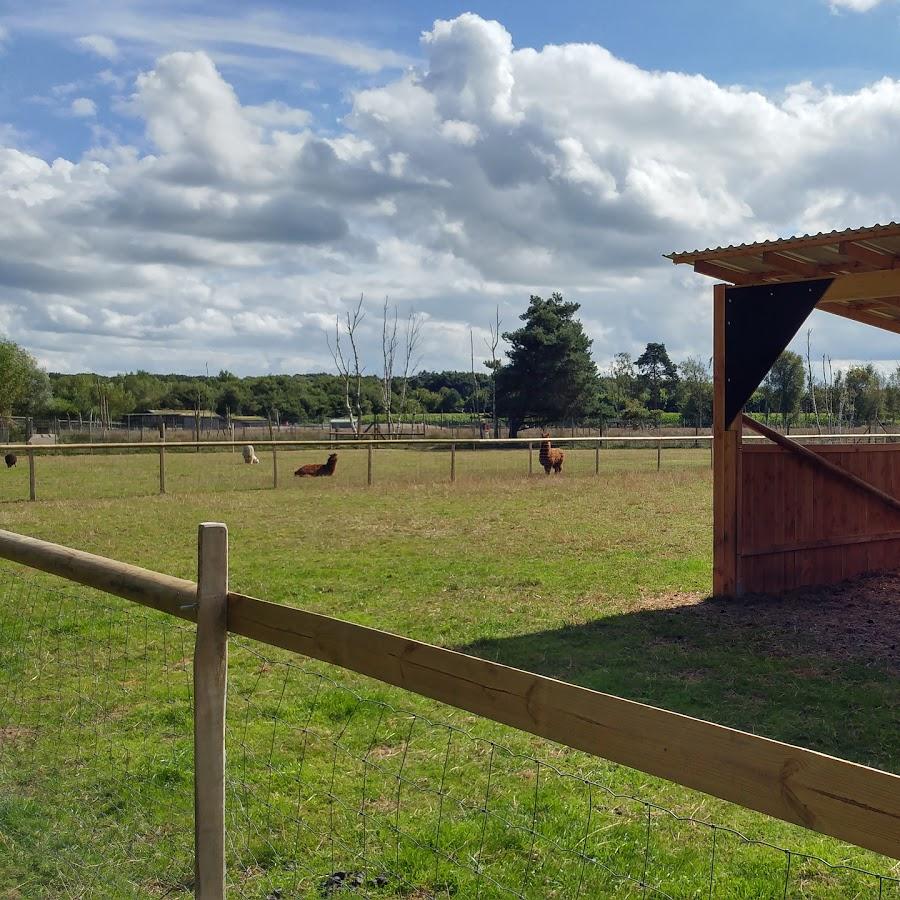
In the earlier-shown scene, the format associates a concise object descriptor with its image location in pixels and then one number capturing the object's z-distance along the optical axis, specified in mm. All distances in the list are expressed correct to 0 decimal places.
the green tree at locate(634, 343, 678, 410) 85375
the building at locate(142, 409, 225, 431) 69875
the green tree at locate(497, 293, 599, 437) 57750
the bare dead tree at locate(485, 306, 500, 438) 58938
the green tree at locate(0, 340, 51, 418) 65688
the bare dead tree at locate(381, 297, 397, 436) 62241
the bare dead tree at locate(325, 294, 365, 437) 53875
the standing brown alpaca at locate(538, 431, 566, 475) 24075
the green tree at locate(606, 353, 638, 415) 78500
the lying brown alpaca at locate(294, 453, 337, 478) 23109
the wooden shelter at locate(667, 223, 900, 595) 8062
